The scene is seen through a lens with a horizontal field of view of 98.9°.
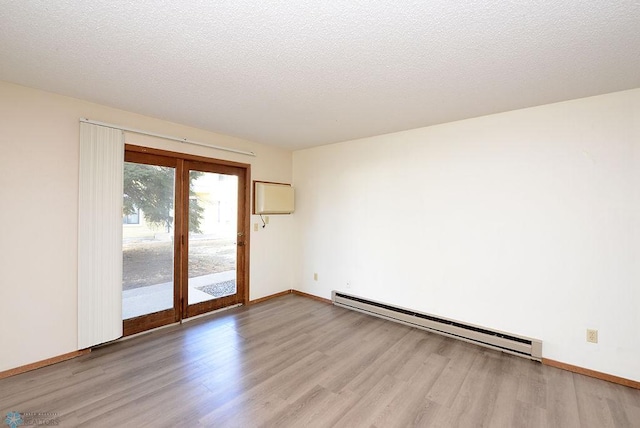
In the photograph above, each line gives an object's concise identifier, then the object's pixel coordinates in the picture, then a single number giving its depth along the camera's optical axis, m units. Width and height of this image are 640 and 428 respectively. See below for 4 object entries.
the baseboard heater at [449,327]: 2.72
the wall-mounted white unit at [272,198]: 4.21
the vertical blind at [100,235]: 2.70
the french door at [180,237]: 3.13
